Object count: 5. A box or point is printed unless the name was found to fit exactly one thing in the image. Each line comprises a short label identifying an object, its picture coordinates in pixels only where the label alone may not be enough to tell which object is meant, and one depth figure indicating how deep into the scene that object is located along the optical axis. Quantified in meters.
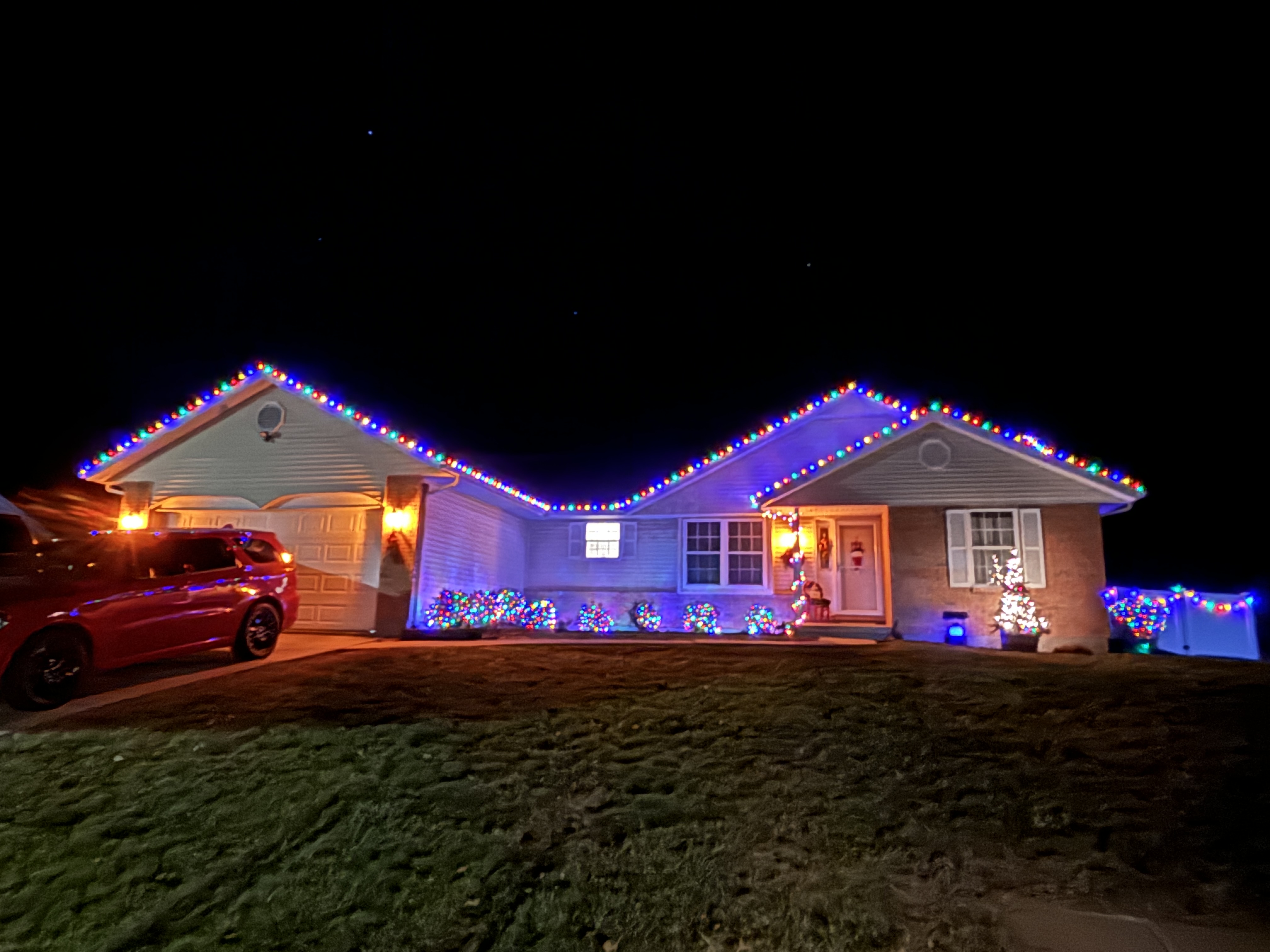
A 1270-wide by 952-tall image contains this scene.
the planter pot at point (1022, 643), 13.12
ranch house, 13.75
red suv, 7.68
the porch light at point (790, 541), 16.06
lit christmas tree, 13.52
